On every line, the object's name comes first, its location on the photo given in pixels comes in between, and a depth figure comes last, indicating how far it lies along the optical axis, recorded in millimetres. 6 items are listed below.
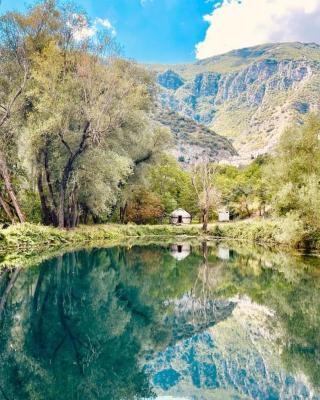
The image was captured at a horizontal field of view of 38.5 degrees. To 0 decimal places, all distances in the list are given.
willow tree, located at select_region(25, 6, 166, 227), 30359
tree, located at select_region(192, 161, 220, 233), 54578
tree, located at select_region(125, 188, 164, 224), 57938
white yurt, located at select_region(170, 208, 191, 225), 75812
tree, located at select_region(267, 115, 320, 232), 32375
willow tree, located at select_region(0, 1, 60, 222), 30500
